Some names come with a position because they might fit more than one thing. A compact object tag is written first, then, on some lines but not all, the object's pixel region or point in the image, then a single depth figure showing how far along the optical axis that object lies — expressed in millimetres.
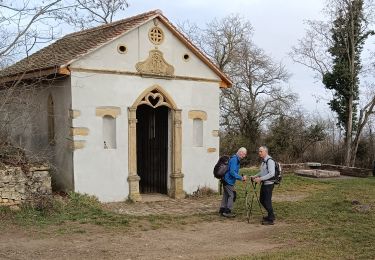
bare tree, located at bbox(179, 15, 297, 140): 31688
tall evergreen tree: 26562
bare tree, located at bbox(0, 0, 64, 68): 11609
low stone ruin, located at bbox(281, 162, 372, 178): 20219
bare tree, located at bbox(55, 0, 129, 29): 26578
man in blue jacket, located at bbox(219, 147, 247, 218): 11023
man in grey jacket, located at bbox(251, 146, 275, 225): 10172
